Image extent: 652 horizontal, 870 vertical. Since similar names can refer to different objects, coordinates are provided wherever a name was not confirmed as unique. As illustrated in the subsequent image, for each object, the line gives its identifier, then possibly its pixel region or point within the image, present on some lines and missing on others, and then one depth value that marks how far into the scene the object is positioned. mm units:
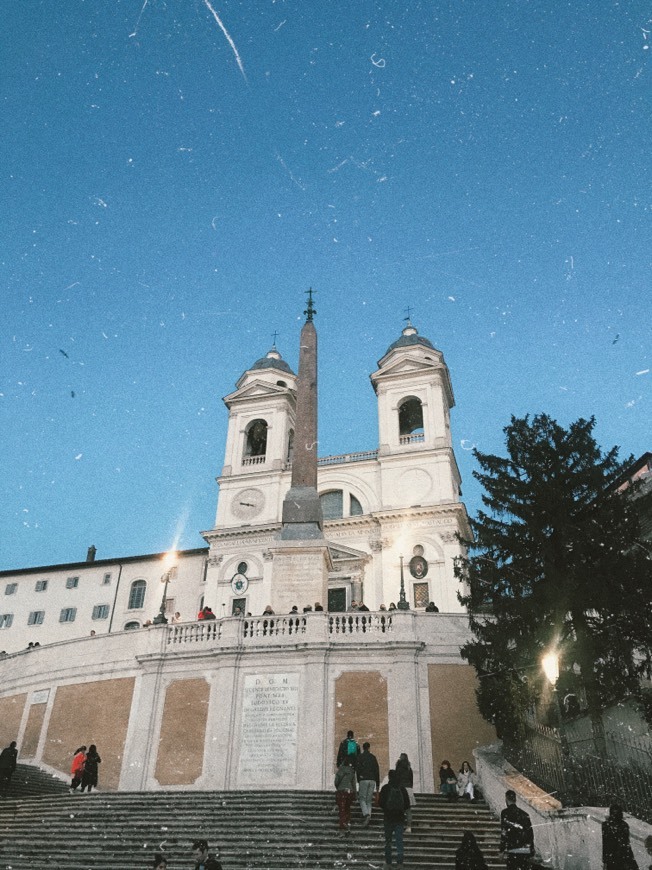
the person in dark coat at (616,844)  9195
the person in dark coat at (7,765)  18273
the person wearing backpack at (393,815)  11492
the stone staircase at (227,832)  12523
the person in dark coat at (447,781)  15422
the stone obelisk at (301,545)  22797
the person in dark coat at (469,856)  9453
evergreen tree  15039
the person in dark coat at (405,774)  13047
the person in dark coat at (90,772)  17969
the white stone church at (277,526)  37625
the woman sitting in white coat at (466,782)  15516
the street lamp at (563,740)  12844
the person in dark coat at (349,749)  14328
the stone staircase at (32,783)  18266
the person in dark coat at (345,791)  13422
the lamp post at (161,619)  21125
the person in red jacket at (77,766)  17859
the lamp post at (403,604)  19578
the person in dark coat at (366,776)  13648
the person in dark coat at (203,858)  9487
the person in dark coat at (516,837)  10398
